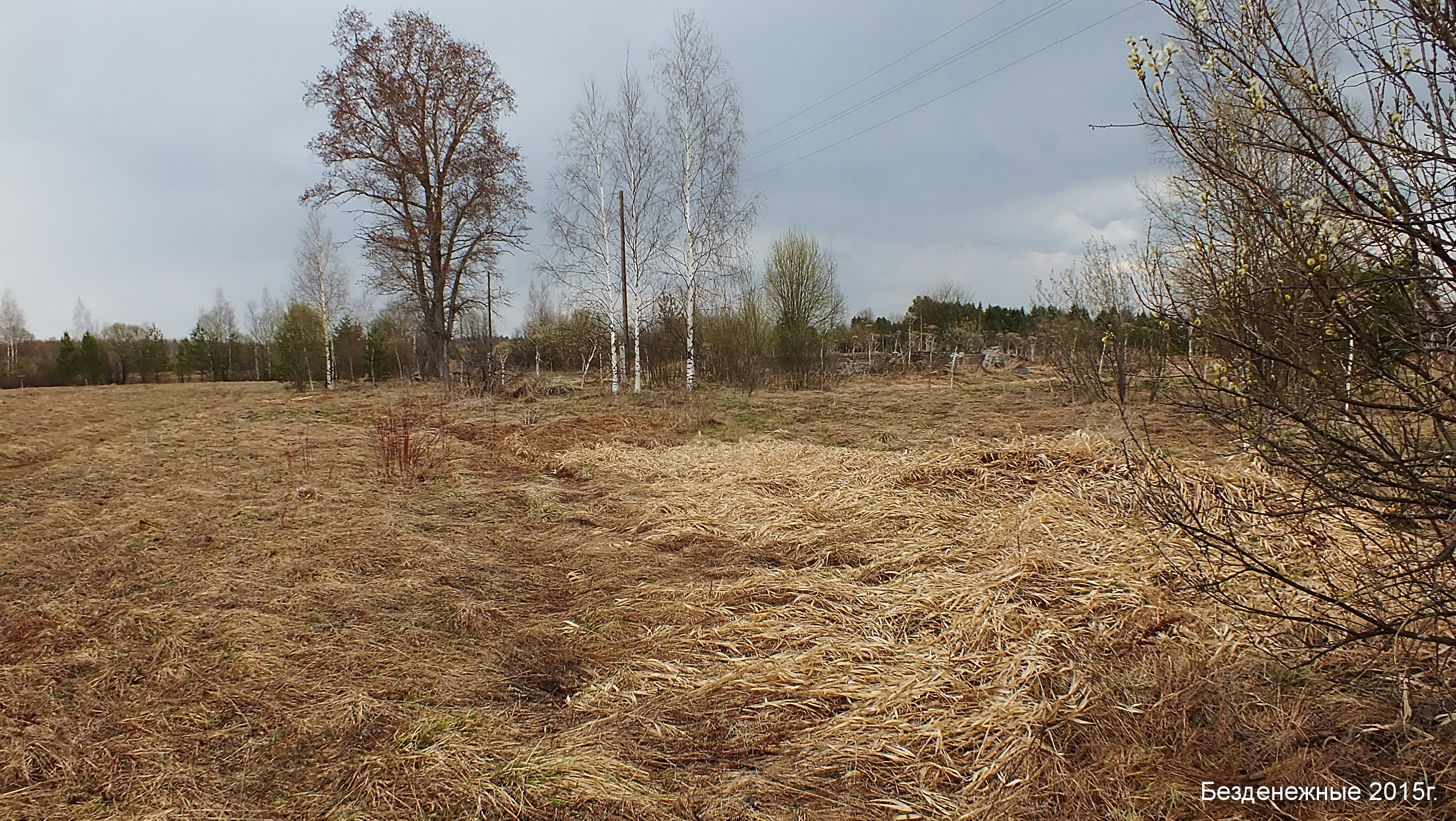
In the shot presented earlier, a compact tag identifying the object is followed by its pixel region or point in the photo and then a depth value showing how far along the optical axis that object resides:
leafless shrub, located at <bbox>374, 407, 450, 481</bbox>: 8.07
